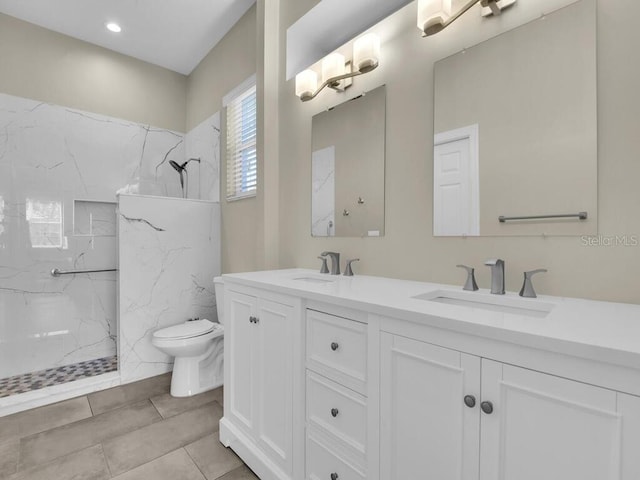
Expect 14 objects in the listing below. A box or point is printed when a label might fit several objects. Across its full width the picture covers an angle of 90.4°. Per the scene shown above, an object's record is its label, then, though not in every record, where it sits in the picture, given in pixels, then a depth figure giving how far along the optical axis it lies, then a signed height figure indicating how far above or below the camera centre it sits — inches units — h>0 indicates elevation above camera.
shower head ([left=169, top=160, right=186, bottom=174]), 135.6 +30.9
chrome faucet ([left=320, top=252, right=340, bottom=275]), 72.1 -5.4
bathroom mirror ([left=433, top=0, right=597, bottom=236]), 42.0 +15.8
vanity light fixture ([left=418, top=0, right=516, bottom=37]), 49.0 +36.4
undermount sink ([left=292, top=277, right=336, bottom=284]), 68.1 -9.2
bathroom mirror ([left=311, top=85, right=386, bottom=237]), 66.8 +16.0
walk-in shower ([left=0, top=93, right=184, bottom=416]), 102.2 -1.2
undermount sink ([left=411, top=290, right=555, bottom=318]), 41.1 -9.2
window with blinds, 106.2 +32.2
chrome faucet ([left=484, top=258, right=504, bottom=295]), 45.4 -5.7
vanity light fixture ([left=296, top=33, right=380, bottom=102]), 65.0 +38.3
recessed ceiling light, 108.1 +72.6
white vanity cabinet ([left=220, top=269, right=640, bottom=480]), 24.9 -15.6
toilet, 88.9 -33.5
